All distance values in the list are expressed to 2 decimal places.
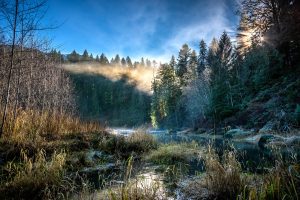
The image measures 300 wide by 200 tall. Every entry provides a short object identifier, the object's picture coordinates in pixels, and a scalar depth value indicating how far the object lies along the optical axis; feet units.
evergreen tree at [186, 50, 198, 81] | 182.68
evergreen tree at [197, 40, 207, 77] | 209.66
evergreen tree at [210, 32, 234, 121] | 112.16
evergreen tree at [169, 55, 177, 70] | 239.30
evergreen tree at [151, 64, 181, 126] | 192.75
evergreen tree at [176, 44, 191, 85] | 216.95
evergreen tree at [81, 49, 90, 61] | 358.02
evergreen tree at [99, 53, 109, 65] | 368.44
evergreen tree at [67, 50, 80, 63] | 318.04
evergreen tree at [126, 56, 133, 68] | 412.91
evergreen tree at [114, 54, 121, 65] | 411.25
